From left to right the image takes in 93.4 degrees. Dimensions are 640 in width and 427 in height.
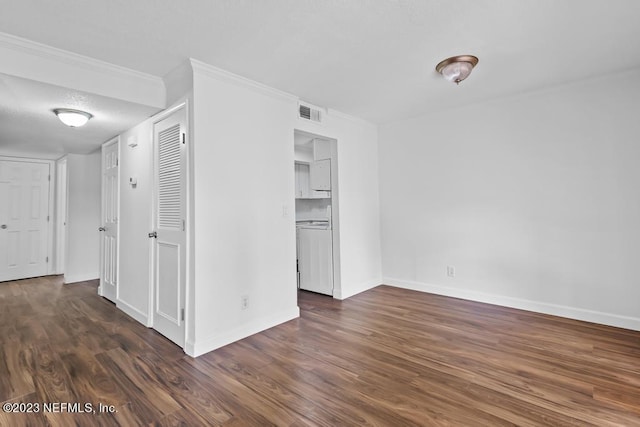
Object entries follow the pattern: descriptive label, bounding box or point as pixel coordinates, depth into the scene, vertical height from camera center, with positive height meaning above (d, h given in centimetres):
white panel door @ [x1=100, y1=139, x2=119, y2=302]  378 +2
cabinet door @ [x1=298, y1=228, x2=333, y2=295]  403 -55
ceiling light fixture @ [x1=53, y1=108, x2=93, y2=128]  274 +100
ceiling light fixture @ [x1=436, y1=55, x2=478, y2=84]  250 +129
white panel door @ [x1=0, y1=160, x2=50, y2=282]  508 +12
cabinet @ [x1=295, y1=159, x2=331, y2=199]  405 +57
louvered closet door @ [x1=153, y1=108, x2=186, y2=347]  263 -4
